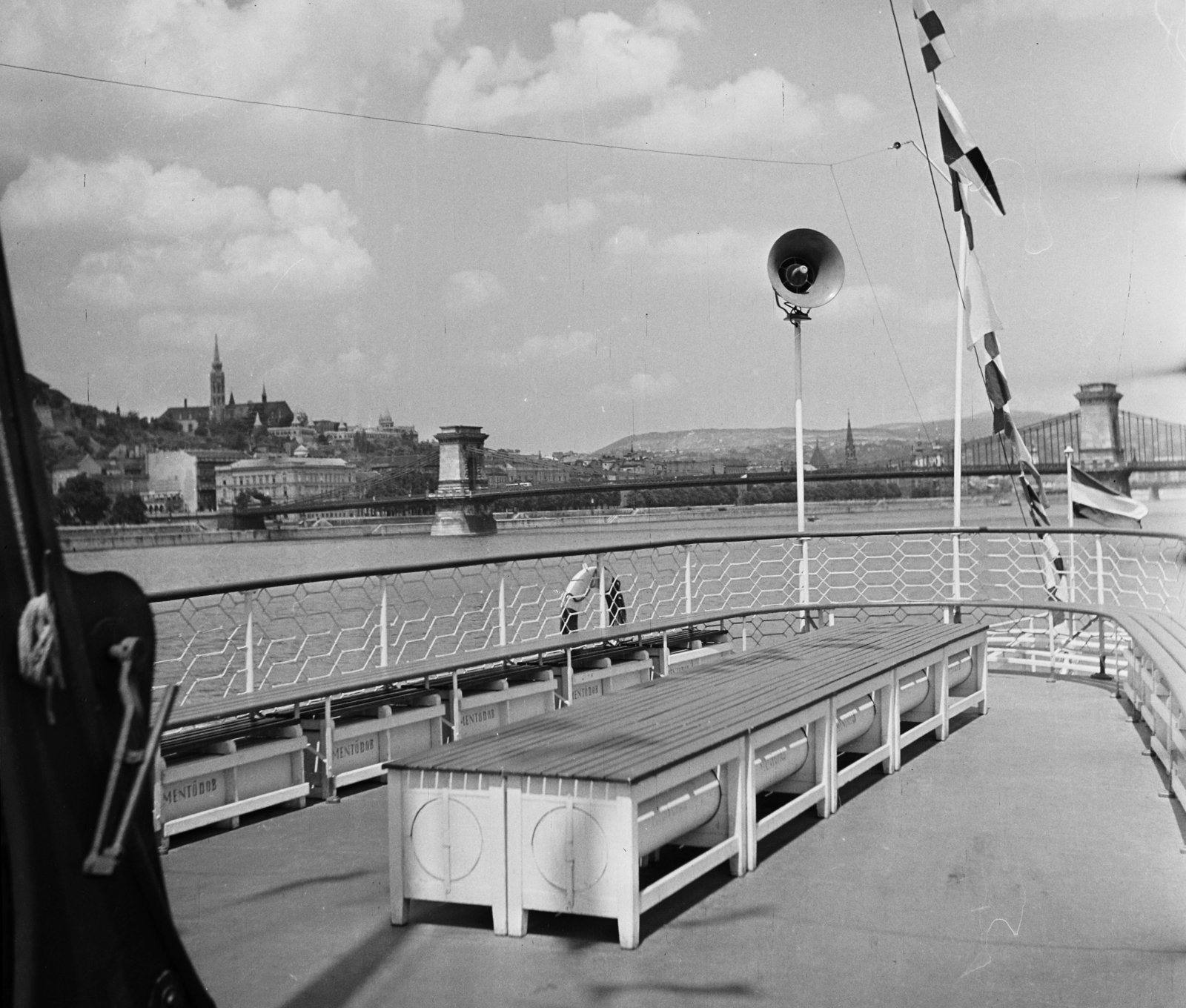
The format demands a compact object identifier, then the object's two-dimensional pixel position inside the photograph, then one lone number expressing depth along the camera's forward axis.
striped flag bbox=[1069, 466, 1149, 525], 9.87
